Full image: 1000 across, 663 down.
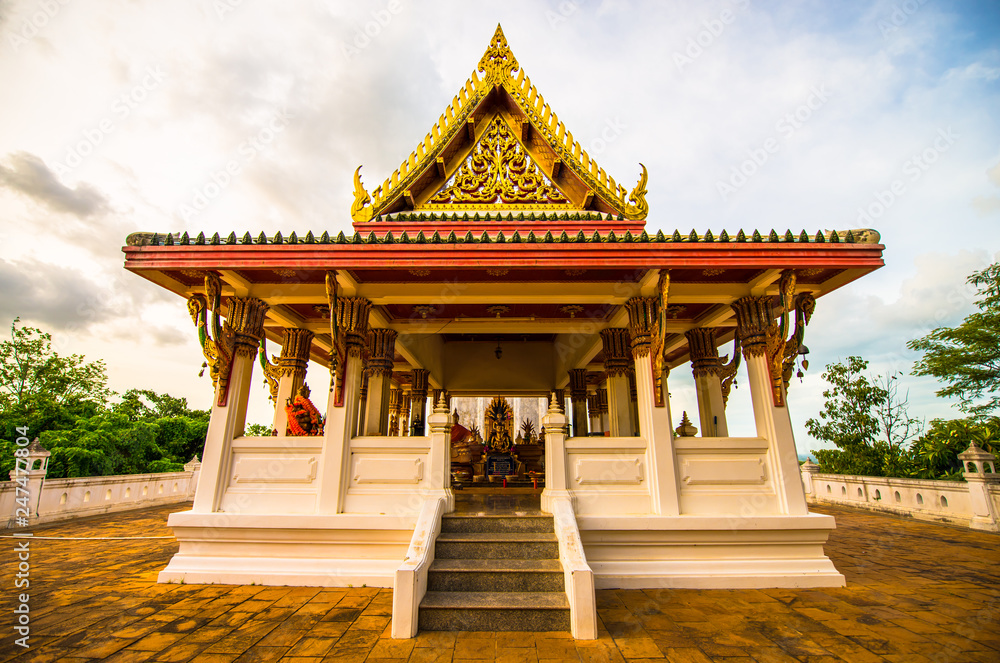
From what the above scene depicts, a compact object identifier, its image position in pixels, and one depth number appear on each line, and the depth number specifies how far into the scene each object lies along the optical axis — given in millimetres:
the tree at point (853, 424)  15477
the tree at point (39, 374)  18938
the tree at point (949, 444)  11320
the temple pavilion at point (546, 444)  5250
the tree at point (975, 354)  15742
